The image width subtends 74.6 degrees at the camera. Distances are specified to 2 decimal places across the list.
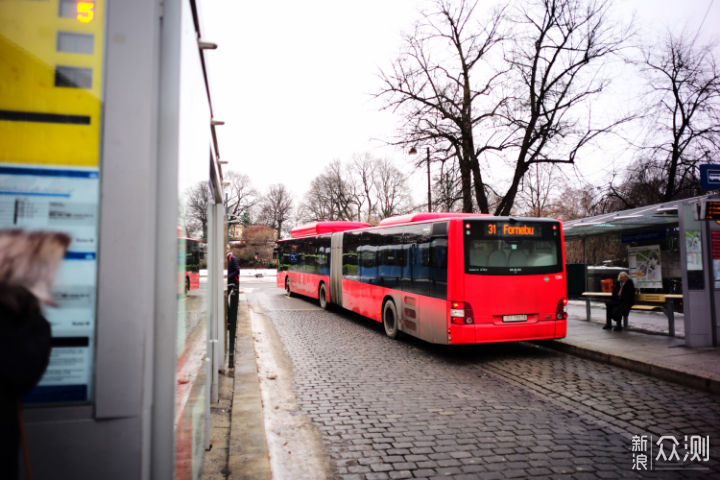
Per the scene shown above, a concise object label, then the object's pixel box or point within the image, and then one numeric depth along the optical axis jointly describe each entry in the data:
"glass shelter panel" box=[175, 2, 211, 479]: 2.14
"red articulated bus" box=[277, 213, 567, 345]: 8.75
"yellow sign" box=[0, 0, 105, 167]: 1.67
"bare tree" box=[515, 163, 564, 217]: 18.91
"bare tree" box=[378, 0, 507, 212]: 18.80
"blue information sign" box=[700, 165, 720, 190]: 8.64
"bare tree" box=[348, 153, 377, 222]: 63.06
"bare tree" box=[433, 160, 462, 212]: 19.59
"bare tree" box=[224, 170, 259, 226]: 68.21
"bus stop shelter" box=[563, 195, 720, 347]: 9.22
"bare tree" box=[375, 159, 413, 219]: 59.75
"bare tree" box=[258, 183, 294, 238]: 71.50
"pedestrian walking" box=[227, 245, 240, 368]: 7.30
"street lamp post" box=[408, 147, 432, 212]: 19.34
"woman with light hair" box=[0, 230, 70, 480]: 1.36
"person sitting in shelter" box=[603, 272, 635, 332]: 11.54
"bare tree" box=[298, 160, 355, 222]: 61.88
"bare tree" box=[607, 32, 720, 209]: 18.00
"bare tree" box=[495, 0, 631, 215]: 17.39
